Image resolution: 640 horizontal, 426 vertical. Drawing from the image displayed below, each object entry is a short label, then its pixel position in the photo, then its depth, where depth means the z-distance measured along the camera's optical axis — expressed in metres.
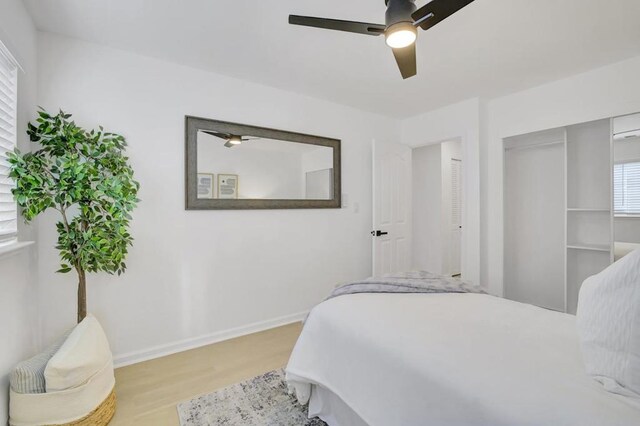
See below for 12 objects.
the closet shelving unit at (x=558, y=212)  3.00
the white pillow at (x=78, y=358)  1.54
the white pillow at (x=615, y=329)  0.91
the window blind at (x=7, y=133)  1.59
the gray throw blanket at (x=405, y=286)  1.99
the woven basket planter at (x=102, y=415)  1.60
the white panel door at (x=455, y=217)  5.15
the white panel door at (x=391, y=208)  3.78
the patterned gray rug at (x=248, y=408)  1.74
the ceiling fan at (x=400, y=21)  1.46
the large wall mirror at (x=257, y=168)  2.73
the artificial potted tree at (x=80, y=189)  1.70
